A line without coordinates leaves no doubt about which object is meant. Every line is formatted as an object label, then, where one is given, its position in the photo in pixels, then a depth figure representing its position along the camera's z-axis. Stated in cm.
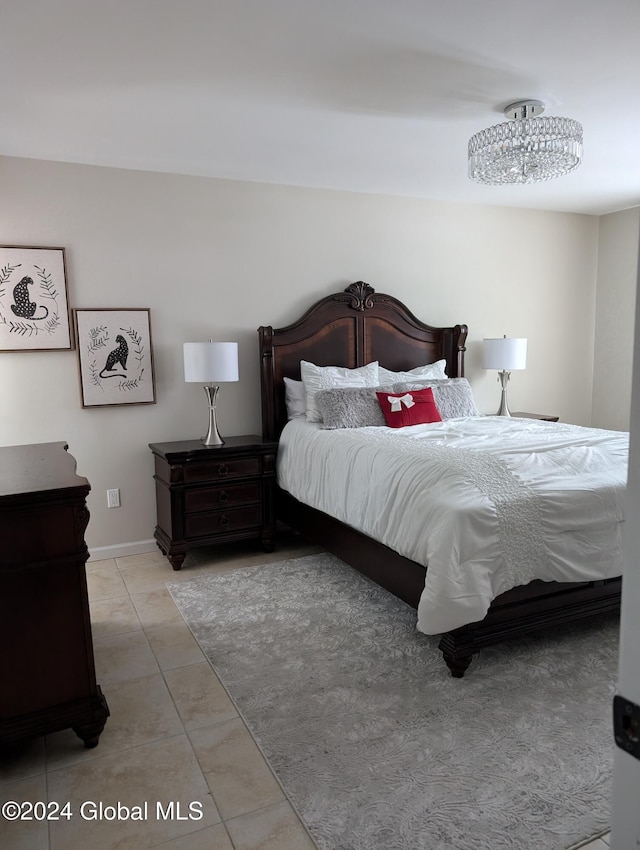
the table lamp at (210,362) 378
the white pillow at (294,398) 431
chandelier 292
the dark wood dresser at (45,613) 192
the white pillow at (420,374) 462
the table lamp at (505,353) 497
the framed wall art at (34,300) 364
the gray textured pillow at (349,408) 393
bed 255
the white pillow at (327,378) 420
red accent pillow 399
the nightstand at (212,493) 380
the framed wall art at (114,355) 387
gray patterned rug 174
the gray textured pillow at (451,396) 434
